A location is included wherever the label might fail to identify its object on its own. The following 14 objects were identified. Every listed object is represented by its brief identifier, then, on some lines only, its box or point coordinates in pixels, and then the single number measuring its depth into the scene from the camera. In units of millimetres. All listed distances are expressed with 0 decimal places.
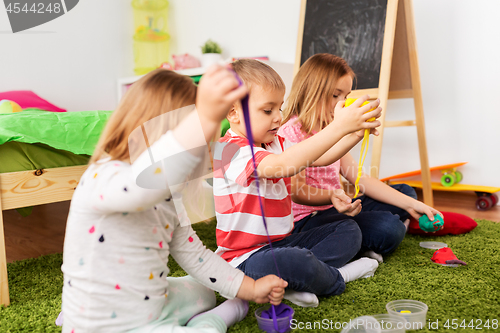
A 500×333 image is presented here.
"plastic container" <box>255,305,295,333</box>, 731
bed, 985
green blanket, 1021
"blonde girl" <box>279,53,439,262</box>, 1146
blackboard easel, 1738
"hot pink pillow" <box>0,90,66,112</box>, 2384
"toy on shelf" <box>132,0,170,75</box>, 3146
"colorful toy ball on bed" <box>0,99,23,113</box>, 1510
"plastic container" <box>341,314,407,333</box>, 710
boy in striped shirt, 801
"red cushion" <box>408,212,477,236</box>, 1384
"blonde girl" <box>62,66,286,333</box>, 533
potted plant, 2689
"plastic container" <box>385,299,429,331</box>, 745
